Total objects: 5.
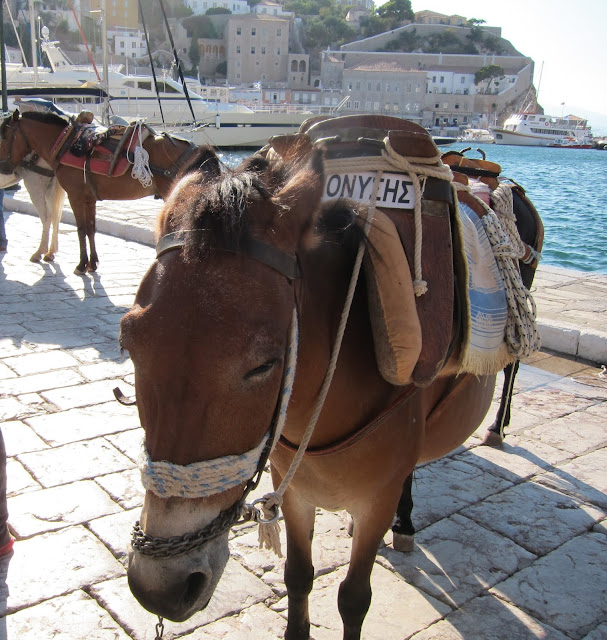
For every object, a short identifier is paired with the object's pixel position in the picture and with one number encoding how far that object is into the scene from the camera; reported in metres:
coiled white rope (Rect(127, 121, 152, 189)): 6.97
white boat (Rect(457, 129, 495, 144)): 82.06
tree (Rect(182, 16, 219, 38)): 92.62
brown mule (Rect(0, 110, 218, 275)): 7.23
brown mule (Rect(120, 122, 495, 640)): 1.27
